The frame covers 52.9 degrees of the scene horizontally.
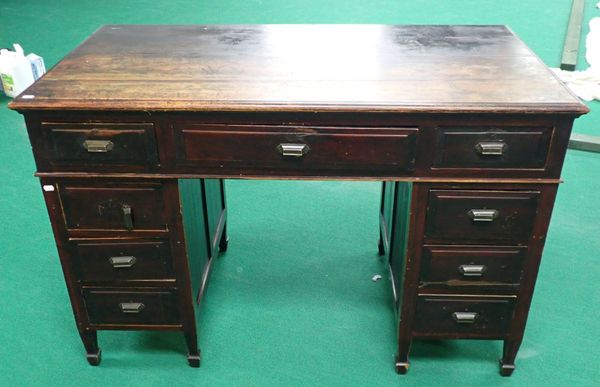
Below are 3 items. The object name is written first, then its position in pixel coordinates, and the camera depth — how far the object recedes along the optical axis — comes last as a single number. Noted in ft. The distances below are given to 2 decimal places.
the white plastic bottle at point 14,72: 11.84
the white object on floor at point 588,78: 11.64
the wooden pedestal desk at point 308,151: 4.72
